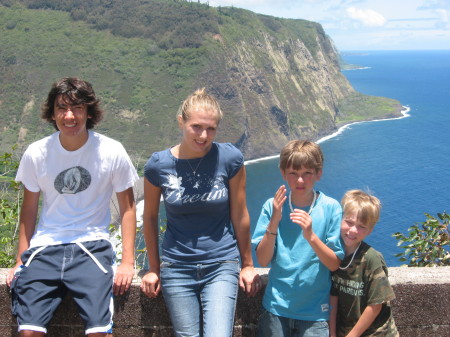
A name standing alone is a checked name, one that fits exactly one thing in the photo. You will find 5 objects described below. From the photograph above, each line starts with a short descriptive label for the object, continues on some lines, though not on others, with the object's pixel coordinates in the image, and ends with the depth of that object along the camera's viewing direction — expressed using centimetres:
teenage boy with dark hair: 332
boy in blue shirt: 321
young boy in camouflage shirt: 323
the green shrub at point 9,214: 508
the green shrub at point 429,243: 495
